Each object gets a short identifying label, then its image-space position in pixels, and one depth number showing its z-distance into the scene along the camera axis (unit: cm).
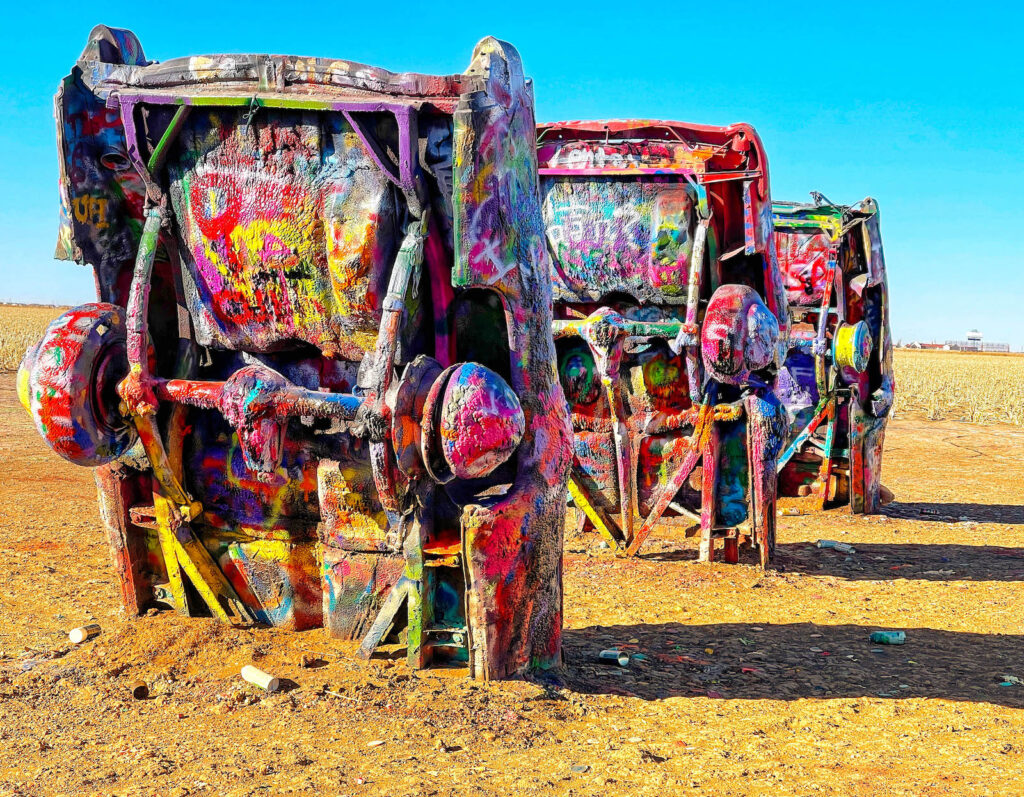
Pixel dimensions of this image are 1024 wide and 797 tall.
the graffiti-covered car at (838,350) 970
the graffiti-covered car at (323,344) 391
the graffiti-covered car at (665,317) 712
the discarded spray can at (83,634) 494
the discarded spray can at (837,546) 833
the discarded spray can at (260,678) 417
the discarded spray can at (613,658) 485
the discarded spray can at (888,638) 564
